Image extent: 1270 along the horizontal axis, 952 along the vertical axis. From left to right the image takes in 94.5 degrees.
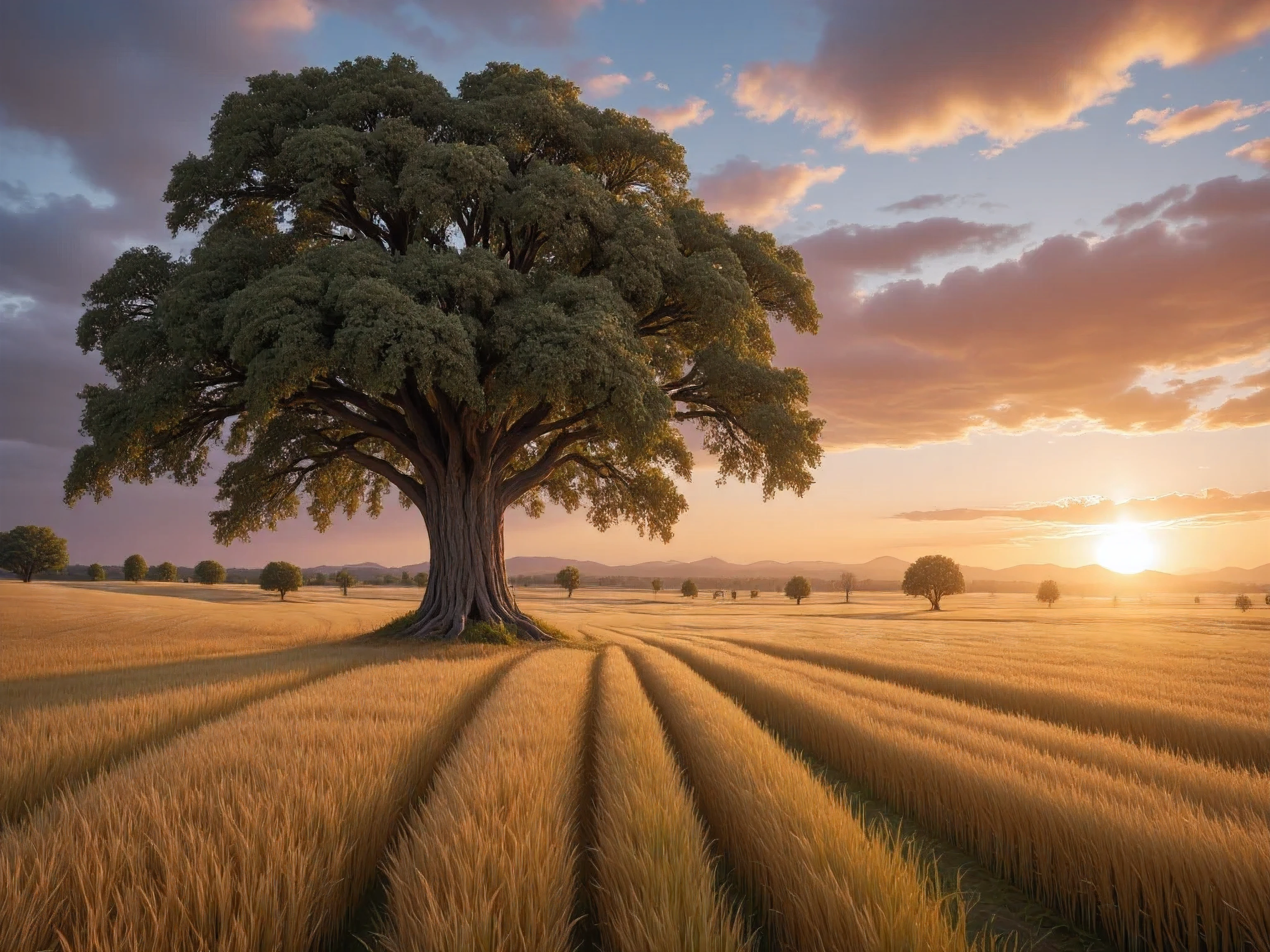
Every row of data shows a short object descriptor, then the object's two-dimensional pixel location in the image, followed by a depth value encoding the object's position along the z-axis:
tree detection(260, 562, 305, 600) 67.19
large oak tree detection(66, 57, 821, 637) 15.62
